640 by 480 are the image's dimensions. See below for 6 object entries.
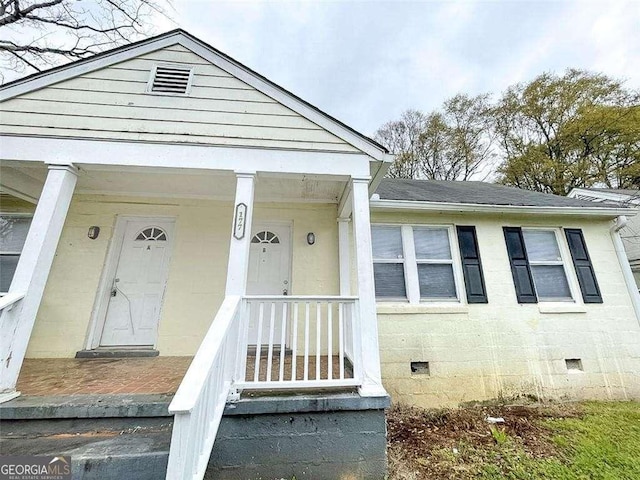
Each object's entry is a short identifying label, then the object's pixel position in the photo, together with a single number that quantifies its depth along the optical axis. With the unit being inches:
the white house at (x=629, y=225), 290.9
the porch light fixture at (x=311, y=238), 175.3
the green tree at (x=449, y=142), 568.7
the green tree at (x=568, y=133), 457.7
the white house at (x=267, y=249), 116.7
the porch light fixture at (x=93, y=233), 164.9
